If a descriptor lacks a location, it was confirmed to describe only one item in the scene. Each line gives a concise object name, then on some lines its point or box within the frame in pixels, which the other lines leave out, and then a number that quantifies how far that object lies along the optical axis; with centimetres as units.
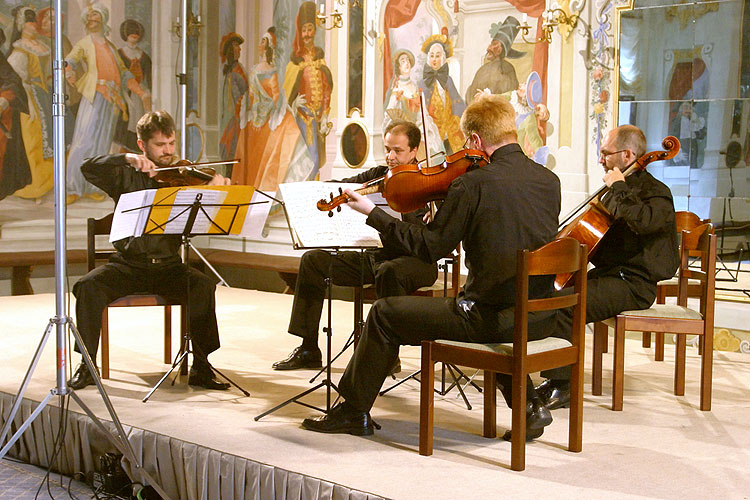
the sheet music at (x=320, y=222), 402
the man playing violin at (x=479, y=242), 358
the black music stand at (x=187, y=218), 428
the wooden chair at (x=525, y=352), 338
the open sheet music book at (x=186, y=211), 427
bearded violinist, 478
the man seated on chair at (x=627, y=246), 439
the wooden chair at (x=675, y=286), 550
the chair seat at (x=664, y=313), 445
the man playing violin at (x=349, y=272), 507
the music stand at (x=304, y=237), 400
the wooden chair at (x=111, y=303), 488
